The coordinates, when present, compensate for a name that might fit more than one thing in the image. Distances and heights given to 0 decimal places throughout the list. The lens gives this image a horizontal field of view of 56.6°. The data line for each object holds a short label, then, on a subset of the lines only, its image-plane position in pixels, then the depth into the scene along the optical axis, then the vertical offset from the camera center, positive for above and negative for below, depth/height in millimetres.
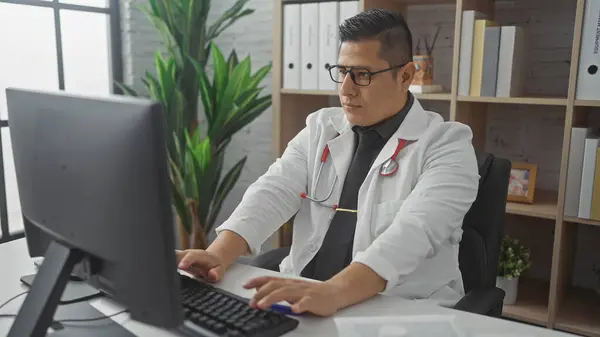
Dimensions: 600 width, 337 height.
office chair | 1415 -390
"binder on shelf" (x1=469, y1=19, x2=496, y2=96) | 2119 +73
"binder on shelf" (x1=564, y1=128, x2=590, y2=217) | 2018 -336
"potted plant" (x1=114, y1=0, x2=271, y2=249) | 2463 -103
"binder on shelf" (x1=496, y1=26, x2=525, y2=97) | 2094 +58
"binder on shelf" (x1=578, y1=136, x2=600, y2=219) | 1993 -354
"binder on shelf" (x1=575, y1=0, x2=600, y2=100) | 1913 +72
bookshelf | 2062 -295
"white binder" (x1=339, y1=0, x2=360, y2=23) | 2297 +268
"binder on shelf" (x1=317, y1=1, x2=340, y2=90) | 2352 +156
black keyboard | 903 -407
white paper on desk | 962 -443
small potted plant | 2240 -754
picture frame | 2223 -425
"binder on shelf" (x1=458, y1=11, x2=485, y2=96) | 2131 +96
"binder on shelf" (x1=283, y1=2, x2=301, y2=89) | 2447 +116
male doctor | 1311 -297
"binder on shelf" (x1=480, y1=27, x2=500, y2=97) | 2111 +54
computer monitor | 695 -177
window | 2658 +100
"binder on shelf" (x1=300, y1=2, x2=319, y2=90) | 2402 +123
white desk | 969 -446
